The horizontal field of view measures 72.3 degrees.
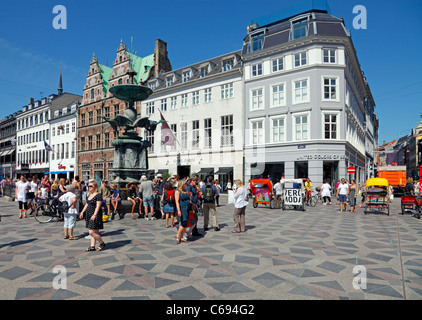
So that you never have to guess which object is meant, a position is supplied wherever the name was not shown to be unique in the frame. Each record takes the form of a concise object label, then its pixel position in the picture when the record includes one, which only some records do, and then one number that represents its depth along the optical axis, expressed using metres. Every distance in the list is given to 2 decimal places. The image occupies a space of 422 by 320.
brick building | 43.50
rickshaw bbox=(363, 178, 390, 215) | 15.26
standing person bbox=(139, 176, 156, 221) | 11.96
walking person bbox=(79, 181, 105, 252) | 7.14
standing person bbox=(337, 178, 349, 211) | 16.69
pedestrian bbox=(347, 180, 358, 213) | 16.14
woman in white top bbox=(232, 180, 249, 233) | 9.49
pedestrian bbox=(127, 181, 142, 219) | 12.61
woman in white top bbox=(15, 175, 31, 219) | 13.06
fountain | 14.48
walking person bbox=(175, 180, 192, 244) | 8.02
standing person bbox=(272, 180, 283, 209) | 17.69
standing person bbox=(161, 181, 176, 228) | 10.20
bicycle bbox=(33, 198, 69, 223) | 11.96
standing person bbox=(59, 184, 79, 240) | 8.48
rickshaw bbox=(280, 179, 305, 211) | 16.61
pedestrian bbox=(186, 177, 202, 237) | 8.79
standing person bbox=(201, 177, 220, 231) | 9.95
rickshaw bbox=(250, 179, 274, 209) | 17.98
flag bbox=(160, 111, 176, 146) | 31.89
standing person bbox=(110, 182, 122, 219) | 12.46
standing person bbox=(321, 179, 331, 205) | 20.28
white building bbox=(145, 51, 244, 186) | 32.94
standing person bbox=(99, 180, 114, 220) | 12.54
